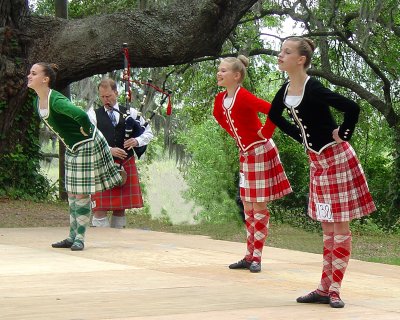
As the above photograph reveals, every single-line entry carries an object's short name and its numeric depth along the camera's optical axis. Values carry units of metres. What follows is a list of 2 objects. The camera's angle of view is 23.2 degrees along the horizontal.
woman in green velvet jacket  8.64
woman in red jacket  7.77
